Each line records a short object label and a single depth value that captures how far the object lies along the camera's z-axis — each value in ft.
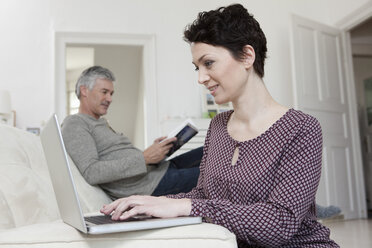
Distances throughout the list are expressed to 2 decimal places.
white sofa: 2.52
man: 6.79
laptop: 2.44
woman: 2.97
